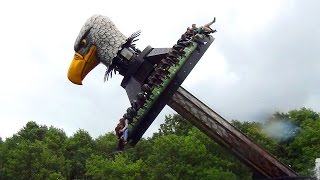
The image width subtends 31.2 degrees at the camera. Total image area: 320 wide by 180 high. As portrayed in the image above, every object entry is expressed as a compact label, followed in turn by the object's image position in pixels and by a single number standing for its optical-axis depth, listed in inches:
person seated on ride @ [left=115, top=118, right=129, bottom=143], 639.8
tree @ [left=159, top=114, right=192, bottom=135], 2197.3
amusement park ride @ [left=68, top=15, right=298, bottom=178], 627.8
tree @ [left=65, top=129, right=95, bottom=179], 2706.7
